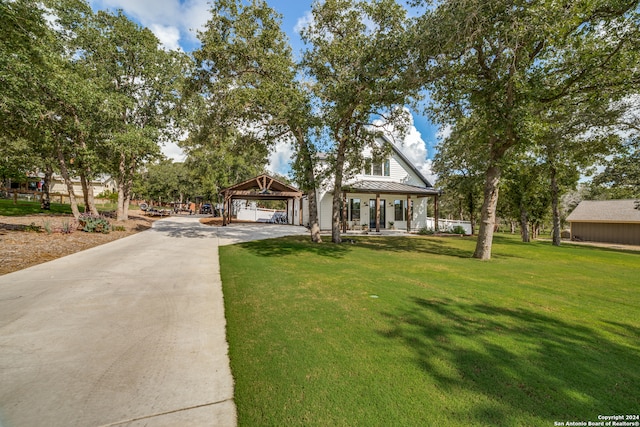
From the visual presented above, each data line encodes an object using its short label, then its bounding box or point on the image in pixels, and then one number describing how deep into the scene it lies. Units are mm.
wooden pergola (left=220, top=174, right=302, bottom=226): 22422
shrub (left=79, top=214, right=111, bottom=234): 12553
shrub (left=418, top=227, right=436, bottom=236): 20547
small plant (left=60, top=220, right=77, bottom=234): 11344
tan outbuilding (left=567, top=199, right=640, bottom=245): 29094
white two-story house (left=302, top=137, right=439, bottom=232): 20844
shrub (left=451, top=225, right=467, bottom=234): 22134
